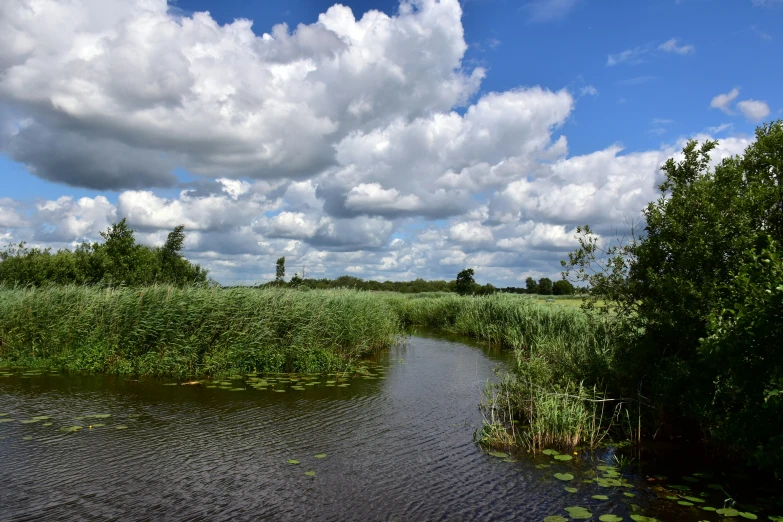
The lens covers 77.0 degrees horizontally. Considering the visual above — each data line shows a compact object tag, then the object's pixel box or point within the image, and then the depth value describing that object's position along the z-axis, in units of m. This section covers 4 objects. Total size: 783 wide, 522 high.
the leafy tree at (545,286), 81.35
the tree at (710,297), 6.79
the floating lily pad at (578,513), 6.62
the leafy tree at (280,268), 30.19
